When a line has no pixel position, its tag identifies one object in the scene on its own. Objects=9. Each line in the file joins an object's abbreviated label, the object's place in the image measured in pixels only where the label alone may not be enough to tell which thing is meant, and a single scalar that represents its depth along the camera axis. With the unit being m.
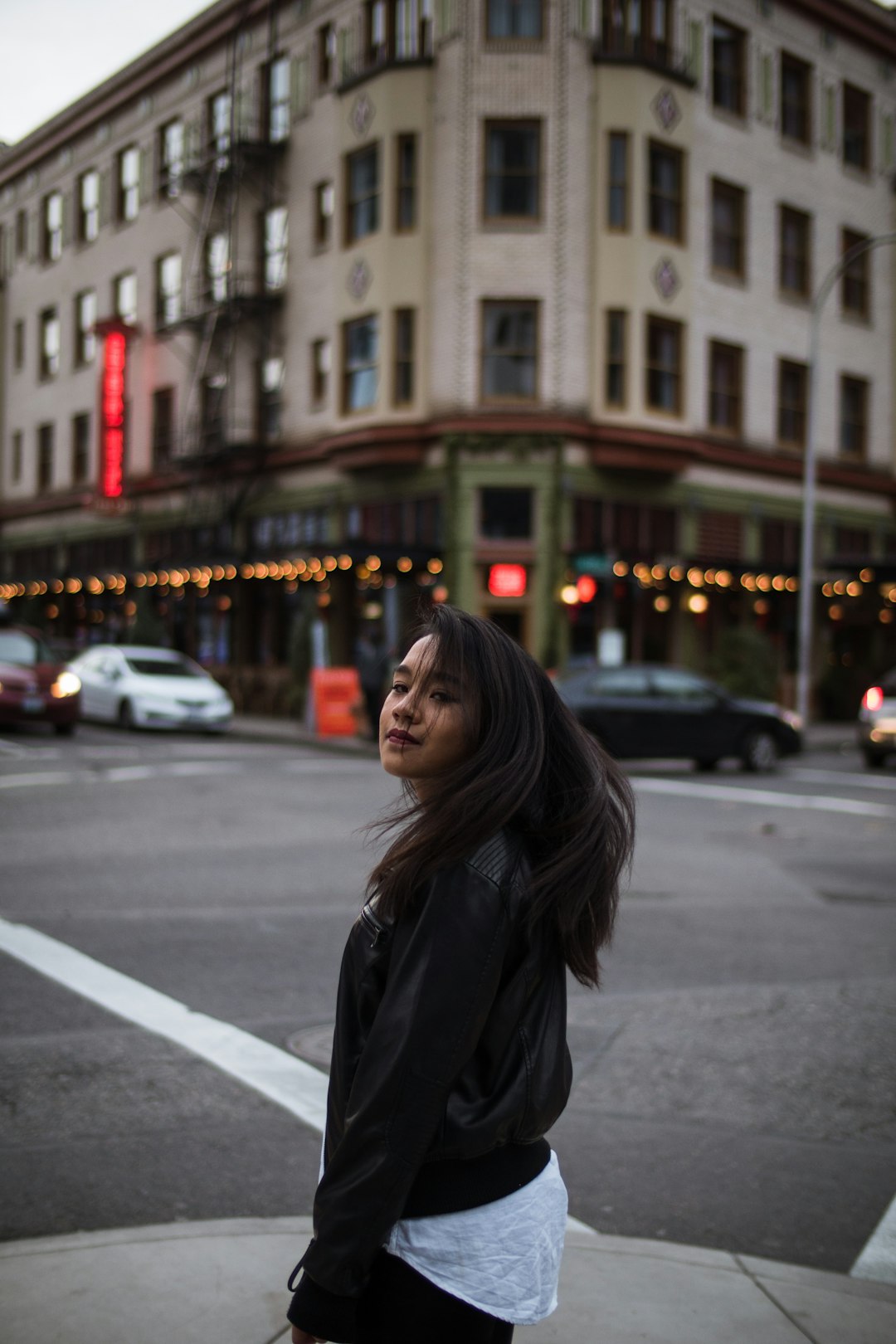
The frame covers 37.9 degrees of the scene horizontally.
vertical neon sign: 34.81
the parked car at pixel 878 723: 19.44
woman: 1.94
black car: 18.53
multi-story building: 25.47
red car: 20.55
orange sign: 22.92
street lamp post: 24.77
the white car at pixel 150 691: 22.33
